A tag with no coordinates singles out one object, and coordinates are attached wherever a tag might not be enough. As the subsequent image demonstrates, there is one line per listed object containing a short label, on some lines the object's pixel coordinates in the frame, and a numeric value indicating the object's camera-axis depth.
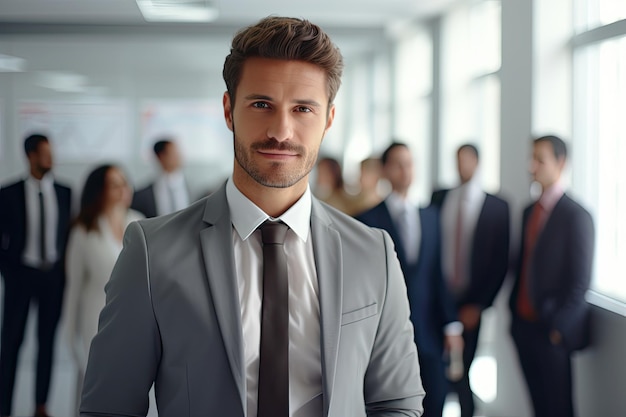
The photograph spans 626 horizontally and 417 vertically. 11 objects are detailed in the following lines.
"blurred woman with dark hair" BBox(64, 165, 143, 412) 4.33
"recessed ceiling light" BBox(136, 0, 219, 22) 5.93
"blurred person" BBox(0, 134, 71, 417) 5.21
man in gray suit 1.26
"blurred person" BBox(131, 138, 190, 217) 5.84
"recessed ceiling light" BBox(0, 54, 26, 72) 6.77
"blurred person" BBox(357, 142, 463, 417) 4.11
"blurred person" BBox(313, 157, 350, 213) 5.38
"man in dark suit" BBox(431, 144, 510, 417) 4.54
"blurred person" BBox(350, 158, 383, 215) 5.34
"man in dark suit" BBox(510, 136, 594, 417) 3.96
